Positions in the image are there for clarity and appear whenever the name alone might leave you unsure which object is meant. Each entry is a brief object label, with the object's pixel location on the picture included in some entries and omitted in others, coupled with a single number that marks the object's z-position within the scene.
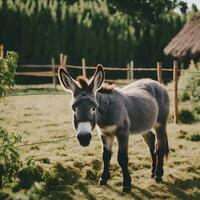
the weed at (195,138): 9.24
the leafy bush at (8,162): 5.42
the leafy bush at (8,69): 5.39
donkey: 5.51
